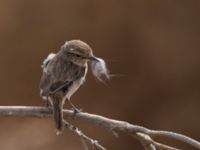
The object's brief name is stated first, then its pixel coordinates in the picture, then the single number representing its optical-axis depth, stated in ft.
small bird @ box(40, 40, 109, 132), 19.06
